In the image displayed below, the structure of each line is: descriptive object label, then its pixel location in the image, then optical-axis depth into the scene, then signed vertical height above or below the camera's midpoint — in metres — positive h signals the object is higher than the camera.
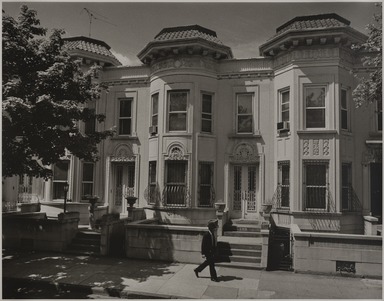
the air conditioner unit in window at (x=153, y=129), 13.95 +2.04
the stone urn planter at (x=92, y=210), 13.10 -1.31
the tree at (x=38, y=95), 7.92 +2.04
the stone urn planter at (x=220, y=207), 11.81 -0.98
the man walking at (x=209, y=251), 8.22 -1.78
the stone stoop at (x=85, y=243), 10.93 -2.27
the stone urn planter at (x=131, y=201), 12.15 -0.85
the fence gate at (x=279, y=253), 9.58 -2.25
